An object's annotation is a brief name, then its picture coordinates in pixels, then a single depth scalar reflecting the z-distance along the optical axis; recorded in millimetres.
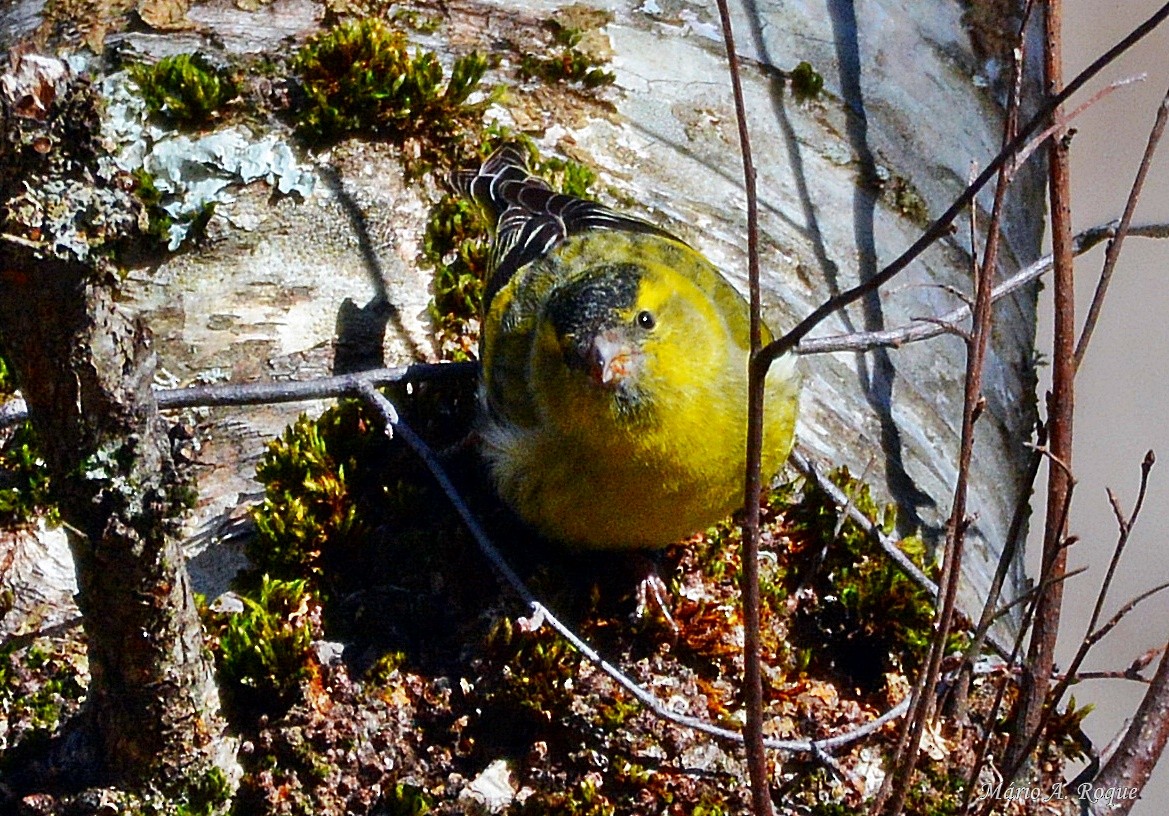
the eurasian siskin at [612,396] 3703
